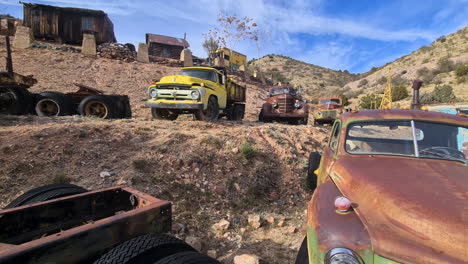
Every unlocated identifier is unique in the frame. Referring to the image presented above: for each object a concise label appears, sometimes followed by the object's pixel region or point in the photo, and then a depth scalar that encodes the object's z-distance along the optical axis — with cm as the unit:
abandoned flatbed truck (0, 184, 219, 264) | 128
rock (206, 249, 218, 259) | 297
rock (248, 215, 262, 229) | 368
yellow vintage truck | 752
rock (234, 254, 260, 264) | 269
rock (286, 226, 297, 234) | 354
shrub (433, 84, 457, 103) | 1959
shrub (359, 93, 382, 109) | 2674
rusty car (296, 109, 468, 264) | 143
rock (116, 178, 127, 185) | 417
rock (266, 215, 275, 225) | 385
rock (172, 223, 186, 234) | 338
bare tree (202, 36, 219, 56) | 3616
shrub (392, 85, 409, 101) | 2575
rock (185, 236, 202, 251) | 306
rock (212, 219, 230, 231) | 358
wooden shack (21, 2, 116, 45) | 2088
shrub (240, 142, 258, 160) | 560
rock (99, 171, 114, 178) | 434
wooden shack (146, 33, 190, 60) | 3369
